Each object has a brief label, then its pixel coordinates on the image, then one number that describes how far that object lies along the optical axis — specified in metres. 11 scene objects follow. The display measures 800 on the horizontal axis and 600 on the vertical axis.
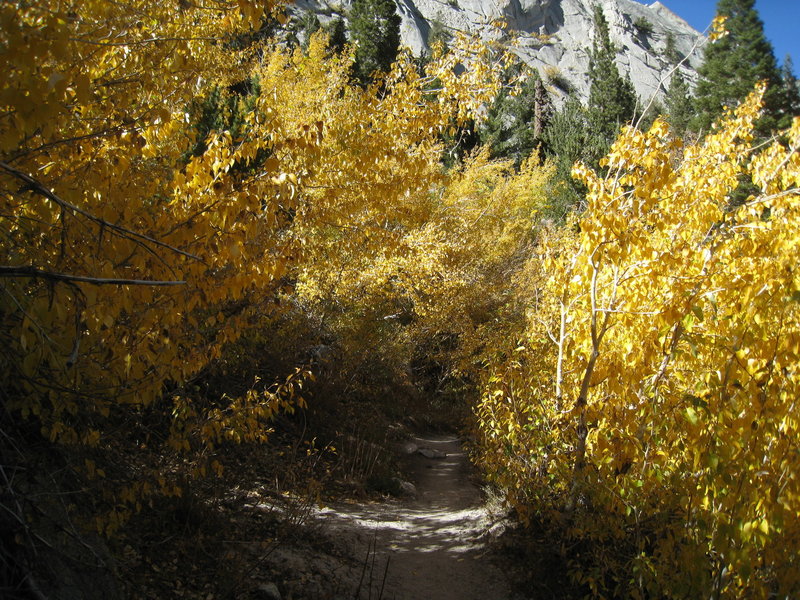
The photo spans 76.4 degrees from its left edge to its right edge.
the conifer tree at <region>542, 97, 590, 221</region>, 24.84
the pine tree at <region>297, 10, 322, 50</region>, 31.21
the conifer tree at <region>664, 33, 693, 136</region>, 29.80
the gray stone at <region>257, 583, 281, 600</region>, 3.83
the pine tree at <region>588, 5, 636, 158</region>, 27.20
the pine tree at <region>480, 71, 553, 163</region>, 30.75
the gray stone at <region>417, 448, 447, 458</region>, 10.39
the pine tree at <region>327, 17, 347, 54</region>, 26.66
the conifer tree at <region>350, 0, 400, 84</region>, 26.28
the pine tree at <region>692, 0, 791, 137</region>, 23.59
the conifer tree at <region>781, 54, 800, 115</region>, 22.12
